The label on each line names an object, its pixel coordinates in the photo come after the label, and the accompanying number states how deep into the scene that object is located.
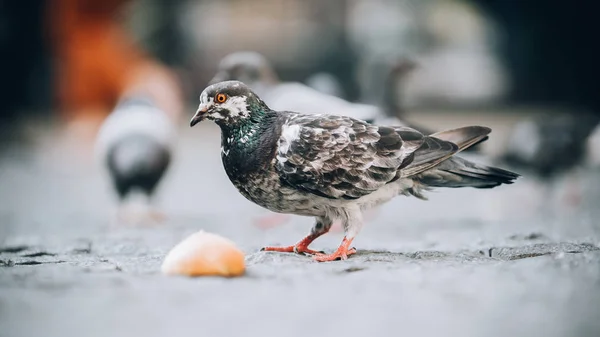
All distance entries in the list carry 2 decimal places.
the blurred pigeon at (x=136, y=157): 6.65
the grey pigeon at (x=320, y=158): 3.87
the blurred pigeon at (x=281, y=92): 5.64
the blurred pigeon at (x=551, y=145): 7.07
